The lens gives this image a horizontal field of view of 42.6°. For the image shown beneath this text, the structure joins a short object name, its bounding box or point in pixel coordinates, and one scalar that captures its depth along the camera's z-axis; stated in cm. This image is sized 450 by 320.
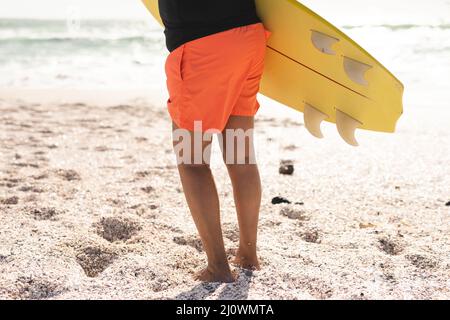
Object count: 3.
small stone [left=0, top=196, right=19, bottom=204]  288
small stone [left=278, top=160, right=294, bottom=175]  354
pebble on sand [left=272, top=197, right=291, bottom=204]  296
